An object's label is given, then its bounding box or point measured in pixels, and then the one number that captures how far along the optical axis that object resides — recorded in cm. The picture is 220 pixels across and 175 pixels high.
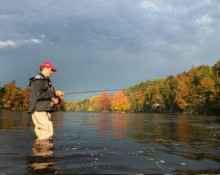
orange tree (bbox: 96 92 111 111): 16988
